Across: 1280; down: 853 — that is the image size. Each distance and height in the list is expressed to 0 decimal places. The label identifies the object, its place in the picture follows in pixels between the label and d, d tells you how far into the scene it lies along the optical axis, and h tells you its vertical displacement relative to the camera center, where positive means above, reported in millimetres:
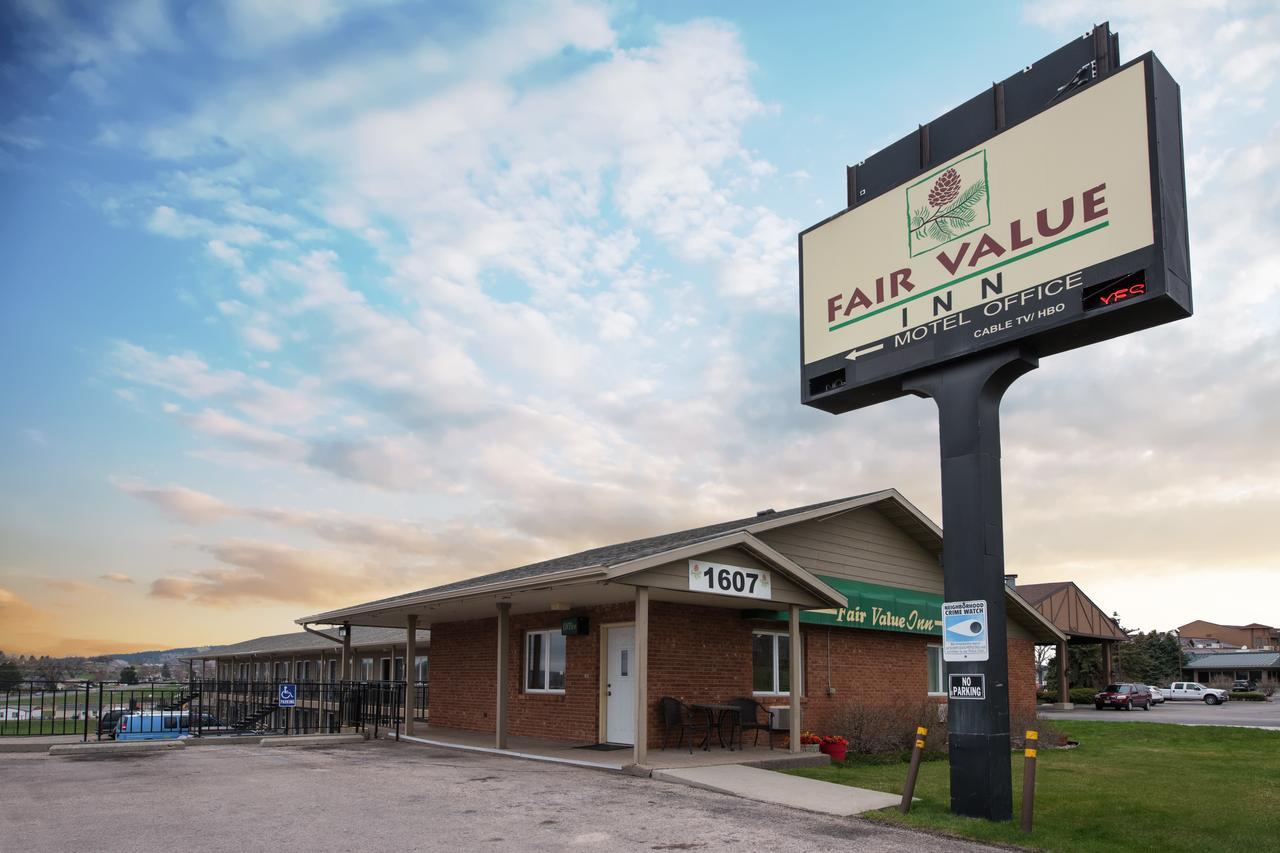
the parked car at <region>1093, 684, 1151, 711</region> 46156 -5586
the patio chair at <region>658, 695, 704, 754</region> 16672 -2297
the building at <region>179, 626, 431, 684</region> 33625 -3081
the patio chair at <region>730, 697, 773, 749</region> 17328 -2449
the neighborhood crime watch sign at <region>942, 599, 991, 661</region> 10969 -582
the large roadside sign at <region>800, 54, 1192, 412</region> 10680 +3996
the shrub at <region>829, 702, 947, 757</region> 18266 -2803
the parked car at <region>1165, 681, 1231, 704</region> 63091 -7196
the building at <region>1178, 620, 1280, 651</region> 121000 -7422
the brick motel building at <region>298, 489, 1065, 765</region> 15672 -916
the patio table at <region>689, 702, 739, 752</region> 16656 -2365
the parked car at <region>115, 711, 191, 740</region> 21859 -3751
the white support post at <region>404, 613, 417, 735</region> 20281 -1871
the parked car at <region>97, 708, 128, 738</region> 29161 -4802
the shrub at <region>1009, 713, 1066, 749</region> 21006 -3341
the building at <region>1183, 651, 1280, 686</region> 87375 -7935
